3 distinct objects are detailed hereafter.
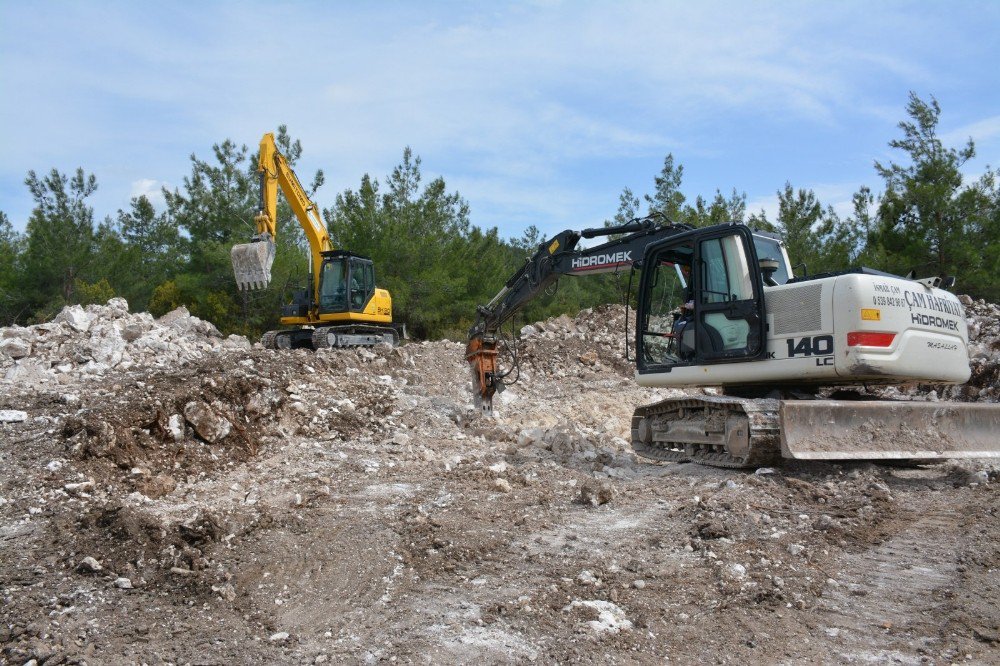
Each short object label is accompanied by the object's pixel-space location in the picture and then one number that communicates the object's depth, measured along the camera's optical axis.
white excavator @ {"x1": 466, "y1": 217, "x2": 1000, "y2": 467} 6.30
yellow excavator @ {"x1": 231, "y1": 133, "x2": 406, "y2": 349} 16.47
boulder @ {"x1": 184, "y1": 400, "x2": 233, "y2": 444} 7.53
